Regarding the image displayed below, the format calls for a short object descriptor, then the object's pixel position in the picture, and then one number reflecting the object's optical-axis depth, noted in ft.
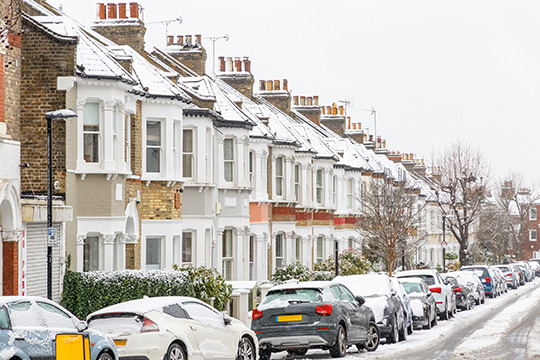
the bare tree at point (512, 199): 338.75
